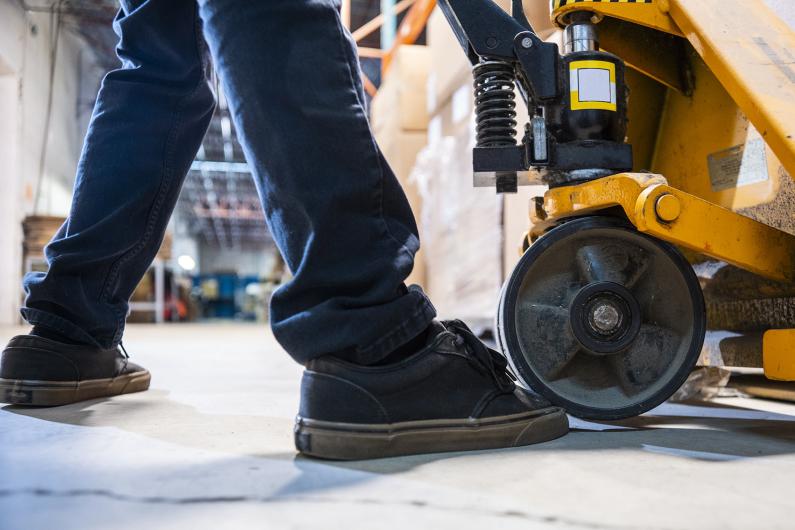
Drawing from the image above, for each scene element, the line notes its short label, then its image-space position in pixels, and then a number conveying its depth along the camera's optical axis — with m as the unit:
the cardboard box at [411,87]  4.33
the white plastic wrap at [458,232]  2.79
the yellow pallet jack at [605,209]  1.04
